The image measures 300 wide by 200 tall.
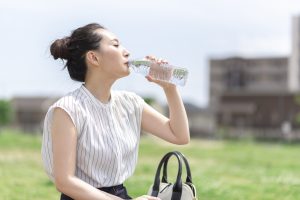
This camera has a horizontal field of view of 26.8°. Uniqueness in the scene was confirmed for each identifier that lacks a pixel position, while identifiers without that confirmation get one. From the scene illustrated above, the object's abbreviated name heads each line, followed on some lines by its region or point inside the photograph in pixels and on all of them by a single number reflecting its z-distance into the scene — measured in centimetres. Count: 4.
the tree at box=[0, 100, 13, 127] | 7112
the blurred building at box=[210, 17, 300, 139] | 7362
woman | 295
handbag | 297
